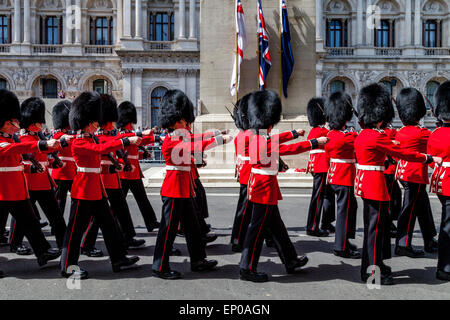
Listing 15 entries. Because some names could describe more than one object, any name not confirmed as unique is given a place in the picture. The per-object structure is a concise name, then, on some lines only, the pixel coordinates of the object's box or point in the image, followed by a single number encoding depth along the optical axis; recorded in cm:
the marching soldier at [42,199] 535
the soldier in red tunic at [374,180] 415
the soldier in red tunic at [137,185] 612
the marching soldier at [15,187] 453
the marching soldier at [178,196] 436
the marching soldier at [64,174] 611
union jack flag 1120
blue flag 1125
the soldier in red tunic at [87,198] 433
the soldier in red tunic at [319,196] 613
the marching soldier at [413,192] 520
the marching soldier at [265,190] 424
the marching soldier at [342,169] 512
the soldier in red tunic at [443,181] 425
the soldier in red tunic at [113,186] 541
